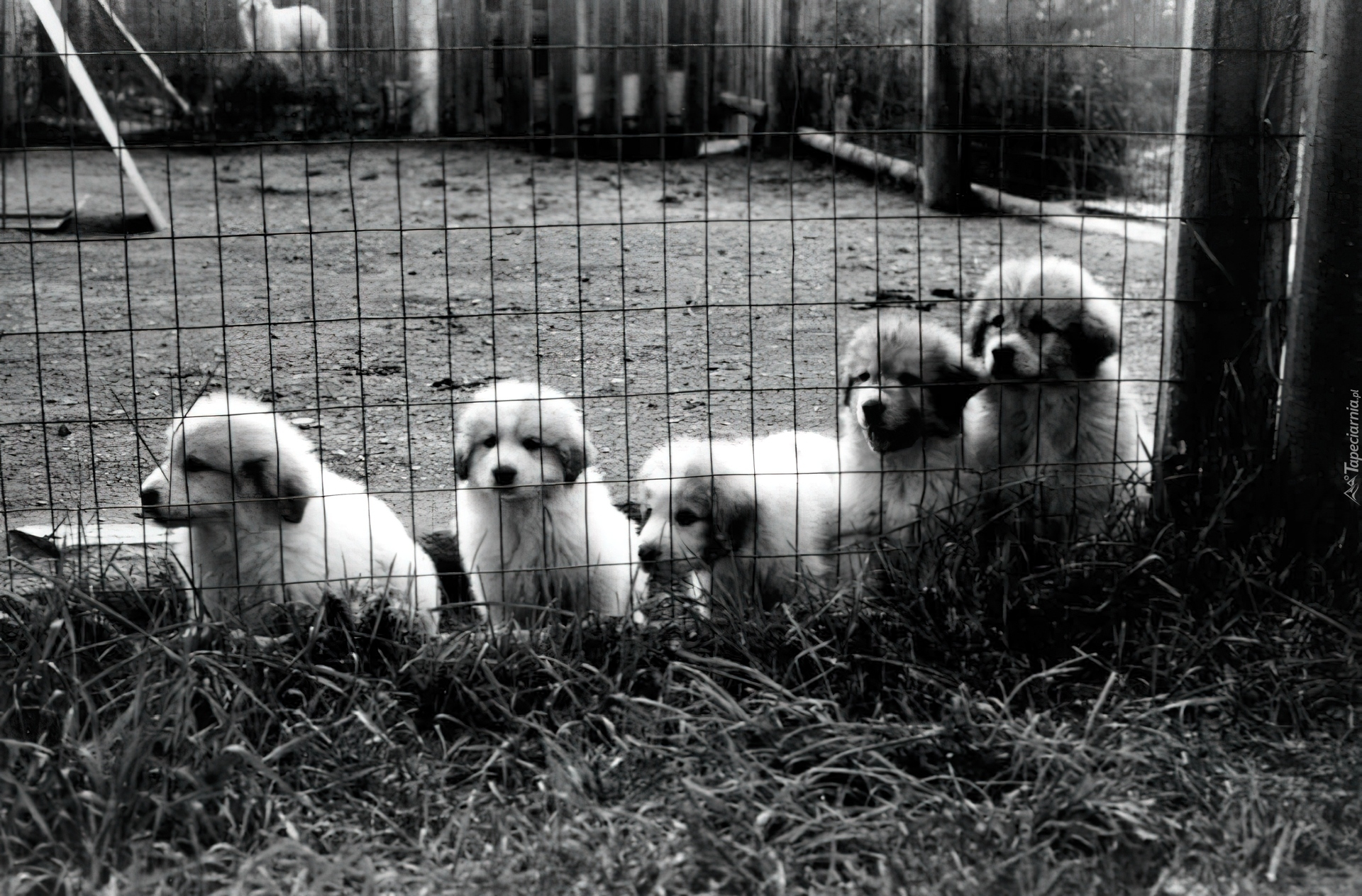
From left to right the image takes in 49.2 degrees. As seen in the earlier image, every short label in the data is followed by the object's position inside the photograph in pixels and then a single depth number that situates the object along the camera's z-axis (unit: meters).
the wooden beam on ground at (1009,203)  9.27
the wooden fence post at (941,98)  8.87
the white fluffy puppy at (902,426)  4.61
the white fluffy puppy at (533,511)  4.47
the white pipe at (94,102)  6.70
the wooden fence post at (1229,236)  4.34
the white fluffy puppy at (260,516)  4.26
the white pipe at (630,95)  9.81
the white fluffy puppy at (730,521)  4.55
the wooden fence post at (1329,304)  4.20
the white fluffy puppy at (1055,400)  4.56
